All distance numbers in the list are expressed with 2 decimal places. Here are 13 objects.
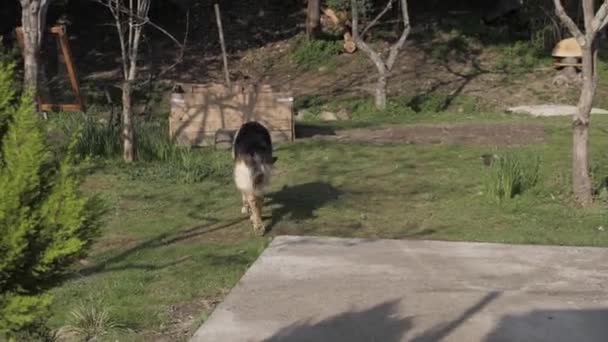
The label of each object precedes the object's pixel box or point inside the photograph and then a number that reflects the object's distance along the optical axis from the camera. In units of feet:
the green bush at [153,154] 36.01
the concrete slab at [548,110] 53.98
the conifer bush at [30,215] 9.89
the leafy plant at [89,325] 17.48
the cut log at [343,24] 72.74
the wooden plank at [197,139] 42.60
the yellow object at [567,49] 61.72
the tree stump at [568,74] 62.39
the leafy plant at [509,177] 30.63
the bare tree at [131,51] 35.22
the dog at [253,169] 27.76
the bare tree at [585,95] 28.78
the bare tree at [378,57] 57.06
